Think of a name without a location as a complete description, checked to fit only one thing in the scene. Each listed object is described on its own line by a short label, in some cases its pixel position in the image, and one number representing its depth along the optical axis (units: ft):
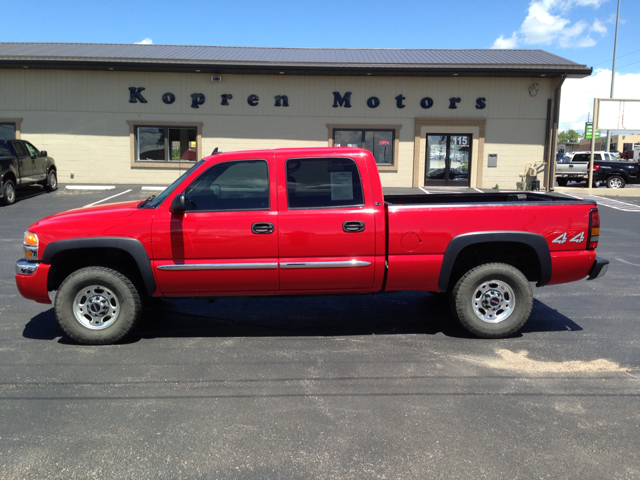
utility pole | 161.48
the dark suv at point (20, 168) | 50.34
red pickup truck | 16.71
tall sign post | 67.77
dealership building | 67.82
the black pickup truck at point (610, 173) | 82.79
